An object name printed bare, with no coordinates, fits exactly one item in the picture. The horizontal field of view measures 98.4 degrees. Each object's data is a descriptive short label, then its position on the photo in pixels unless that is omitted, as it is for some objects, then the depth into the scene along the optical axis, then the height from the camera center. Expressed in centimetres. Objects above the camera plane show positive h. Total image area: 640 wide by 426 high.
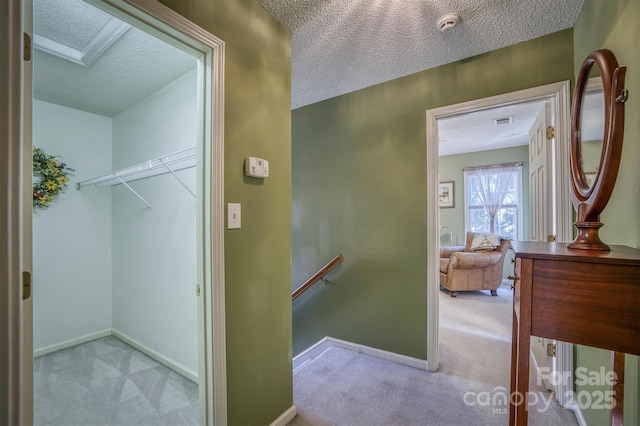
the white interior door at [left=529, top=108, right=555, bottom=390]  201 +12
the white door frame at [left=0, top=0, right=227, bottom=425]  76 +5
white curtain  554 +56
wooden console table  77 -26
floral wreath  258 +33
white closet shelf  204 +35
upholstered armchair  430 -96
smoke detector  163 +115
